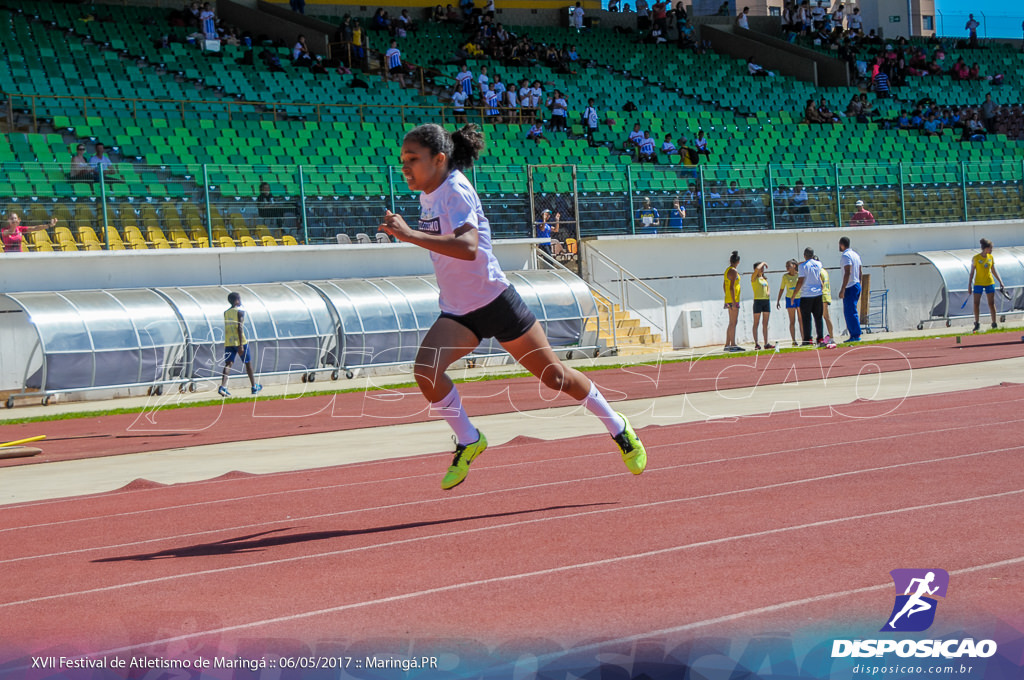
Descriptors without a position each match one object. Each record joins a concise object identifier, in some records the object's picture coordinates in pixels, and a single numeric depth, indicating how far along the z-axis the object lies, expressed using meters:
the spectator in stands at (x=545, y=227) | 30.00
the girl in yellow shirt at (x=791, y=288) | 27.20
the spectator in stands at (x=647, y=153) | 36.28
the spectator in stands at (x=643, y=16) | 48.44
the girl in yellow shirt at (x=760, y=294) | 26.89
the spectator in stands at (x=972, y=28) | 53.31
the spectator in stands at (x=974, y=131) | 43.91
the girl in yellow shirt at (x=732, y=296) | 27.39
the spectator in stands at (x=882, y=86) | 46.00
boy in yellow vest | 21.67
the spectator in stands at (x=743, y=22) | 49.31
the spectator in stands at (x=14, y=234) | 22.42
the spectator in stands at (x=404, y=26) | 40.75
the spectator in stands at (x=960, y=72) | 49.12
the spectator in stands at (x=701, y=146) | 37.62
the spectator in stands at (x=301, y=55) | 35.97
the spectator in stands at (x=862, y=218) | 34.84
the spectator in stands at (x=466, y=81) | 37.25
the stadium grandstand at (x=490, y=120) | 25.53
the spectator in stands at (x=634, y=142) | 36.75
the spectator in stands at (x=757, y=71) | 45.91
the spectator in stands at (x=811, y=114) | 42.16
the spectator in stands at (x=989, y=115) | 46.09
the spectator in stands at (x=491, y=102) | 36.25
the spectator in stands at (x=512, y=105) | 36.46
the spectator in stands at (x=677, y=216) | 31.88
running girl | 7.07
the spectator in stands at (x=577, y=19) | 46.16
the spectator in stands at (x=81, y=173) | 23.24
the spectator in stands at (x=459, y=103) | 35.50
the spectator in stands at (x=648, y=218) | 31.39
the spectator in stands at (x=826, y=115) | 42.34
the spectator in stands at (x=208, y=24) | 34.94
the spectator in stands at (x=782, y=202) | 33.66
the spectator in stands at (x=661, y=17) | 47.25
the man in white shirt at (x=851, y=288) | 24.44
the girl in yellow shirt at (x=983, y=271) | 26.88
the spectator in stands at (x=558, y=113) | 36.91
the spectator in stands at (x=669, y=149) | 37.06
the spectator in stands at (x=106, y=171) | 23.41
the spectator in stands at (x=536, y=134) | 35.03
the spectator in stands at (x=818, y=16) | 50.89
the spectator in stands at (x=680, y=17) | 47.59
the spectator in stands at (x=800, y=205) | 33.97
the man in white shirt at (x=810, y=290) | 24.91
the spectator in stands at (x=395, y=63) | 37.72
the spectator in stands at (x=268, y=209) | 25.64
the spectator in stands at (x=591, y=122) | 36.78
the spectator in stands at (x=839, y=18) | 51.51
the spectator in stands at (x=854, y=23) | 52.03
